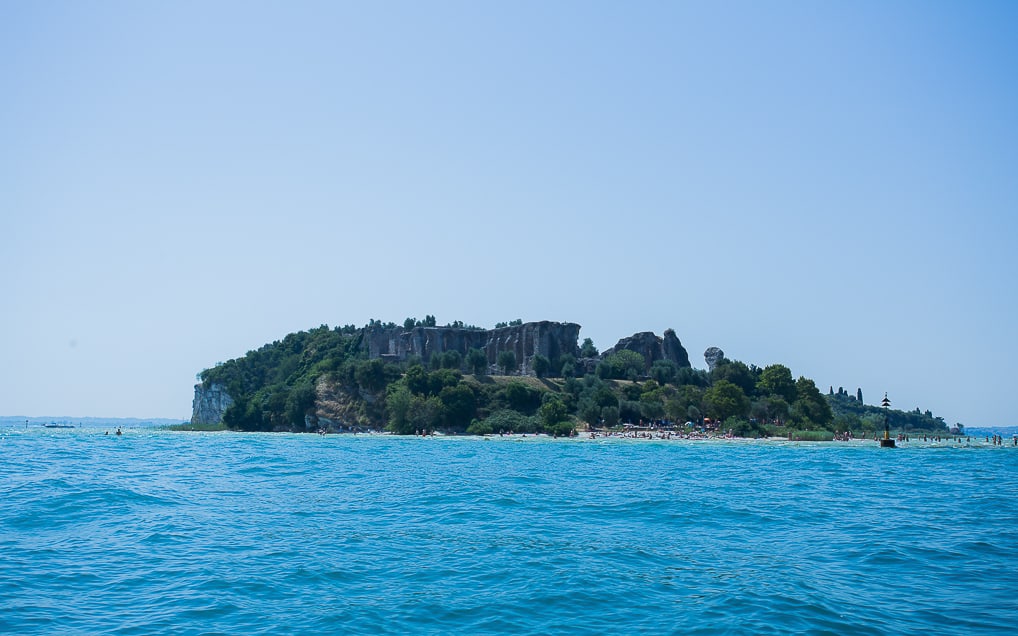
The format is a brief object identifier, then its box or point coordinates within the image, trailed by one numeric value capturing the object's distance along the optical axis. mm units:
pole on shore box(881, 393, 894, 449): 74888
